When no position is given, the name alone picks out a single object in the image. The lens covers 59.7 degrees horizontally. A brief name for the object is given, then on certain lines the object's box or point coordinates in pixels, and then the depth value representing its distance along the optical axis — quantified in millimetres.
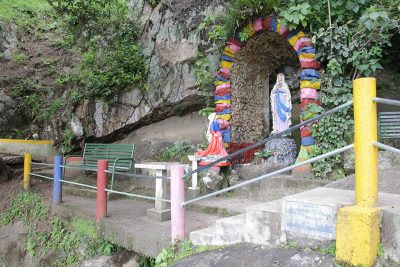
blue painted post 5863
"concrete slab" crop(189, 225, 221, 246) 3186
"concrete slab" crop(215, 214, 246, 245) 2969
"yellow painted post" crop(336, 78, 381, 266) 2162
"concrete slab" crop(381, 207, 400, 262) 2141
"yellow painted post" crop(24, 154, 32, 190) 7223
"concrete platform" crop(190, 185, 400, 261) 2215
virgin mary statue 6902
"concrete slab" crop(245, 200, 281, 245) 2688
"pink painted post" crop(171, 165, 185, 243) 3469
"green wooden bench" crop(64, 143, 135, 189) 6952
